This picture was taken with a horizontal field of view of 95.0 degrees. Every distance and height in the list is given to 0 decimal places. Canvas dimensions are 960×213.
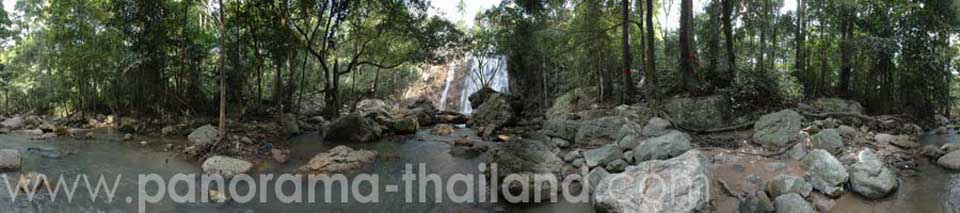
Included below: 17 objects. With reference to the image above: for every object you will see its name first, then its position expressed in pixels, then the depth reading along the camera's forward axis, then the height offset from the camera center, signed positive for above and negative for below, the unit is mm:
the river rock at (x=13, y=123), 16062 -501
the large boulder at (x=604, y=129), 9141 -458
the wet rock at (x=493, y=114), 16375 -231
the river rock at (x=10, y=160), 7965 -927
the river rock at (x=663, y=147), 7016 -642
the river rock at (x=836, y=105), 11314 +58
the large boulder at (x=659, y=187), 5348 -1022
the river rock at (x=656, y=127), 8938 -408
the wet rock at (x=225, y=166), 8383 -1118
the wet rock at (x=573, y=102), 16297 +233
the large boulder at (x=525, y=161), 7074 -959
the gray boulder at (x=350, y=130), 13180 -645
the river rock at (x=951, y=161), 6383 -797
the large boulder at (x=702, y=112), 9633 -99
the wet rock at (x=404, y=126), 14977 -599
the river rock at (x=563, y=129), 9930 -479
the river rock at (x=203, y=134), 11453 -695
